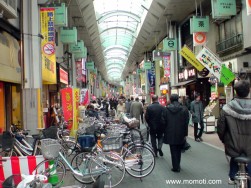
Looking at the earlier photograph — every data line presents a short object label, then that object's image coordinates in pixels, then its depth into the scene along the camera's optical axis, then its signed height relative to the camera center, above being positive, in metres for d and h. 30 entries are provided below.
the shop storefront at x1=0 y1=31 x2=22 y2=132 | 8.98 +0.79
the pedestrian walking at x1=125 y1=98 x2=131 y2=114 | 18.43 -0.08
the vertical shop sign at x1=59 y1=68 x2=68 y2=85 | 17.44 +1.73
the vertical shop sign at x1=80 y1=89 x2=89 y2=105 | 17.76 +0.55
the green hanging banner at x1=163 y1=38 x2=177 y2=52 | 20.50 +3.74
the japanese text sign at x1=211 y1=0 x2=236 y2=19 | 12.03 +3.46
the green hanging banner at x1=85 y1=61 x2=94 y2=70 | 31.94 +4.01
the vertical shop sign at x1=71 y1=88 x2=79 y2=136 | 11.84 -0.14
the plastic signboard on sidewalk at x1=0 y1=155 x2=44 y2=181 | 5.17 -0.94
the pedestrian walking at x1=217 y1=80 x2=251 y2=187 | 3.71 -0.27
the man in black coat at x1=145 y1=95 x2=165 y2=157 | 8.70 -0.46
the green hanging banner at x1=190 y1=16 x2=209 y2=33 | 15.11 +3.63
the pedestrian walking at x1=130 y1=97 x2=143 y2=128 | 13.43 -0.20
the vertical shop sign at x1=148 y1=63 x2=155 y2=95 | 33.28 +2.65
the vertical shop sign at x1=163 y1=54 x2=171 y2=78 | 24.03 +2.98
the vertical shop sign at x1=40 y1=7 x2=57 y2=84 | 10.73 +2.41
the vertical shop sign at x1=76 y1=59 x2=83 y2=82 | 23.97 +2.73
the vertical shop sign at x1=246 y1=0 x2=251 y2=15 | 8.91 +2.59
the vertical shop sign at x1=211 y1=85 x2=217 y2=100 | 15.40 +0.49
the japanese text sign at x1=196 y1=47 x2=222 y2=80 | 11.78 +1.52
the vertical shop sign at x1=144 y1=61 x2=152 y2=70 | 32.26 +3.86
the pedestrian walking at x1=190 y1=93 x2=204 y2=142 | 11.07 -0.30
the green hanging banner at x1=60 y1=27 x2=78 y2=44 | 15.91 +3.48
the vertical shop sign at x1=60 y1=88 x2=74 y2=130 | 11.84 +0.10
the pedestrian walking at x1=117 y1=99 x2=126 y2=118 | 16.88 -0.16
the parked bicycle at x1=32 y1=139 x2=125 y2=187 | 5.28 -1.05
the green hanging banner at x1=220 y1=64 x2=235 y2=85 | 10.51 +0.81
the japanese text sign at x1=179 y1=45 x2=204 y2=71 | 15.69 +2.22
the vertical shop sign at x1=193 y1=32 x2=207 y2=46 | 15.53 +3.06
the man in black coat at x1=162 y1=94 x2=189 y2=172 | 6.87 -0.54
